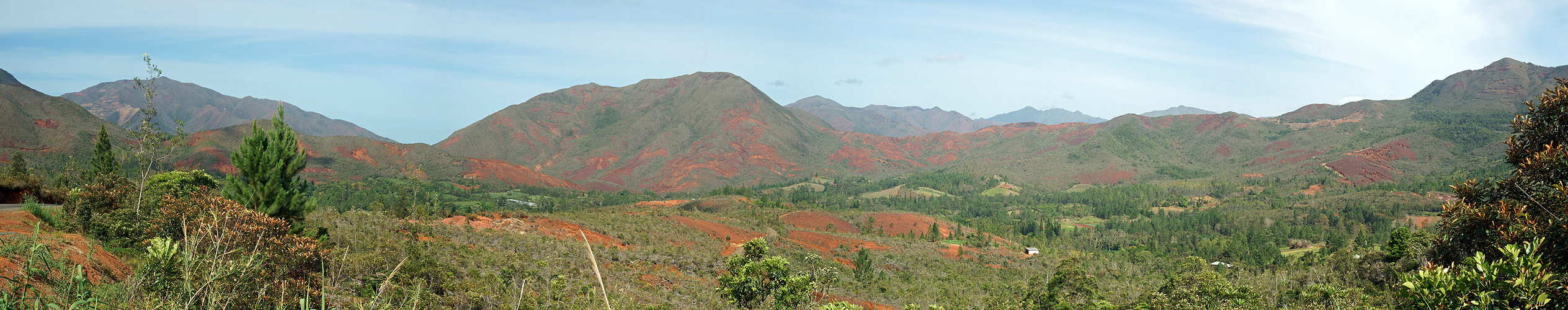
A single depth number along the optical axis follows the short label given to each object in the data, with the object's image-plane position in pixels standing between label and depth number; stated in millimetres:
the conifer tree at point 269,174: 17953
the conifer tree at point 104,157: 30438
